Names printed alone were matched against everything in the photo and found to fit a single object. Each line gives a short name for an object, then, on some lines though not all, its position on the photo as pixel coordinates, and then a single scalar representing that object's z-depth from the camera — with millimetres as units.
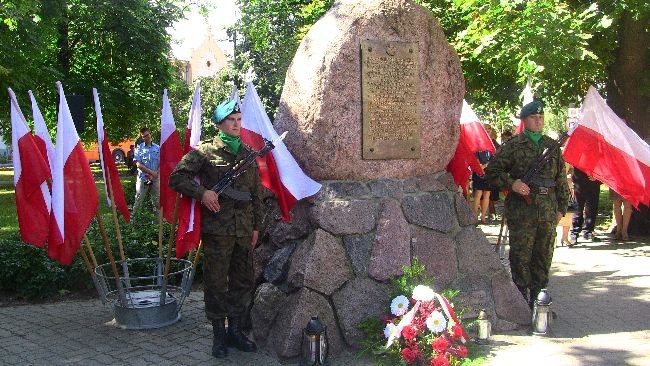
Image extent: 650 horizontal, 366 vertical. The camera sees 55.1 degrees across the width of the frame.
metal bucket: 5379
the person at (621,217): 9695
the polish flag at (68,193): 4727
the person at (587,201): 9906
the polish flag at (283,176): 4855
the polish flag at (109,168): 5250
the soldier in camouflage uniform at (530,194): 5398
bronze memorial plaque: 5094
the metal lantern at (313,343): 4305
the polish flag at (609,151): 5605
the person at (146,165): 10867
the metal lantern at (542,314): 5074
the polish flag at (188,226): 4602
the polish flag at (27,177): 4922
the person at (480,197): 11448
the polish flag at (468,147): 5879
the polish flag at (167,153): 5430
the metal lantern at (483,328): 4914
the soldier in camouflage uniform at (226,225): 4586
